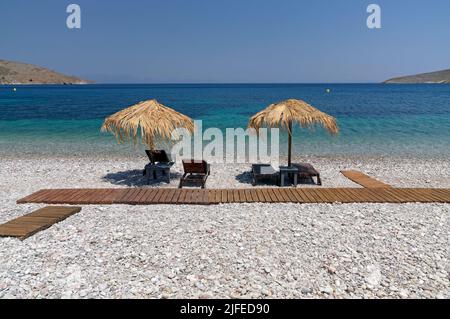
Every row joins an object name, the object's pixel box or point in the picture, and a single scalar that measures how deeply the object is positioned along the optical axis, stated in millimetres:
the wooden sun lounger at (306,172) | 8961
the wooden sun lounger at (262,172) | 9078
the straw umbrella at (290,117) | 8547
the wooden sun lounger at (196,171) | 8773
